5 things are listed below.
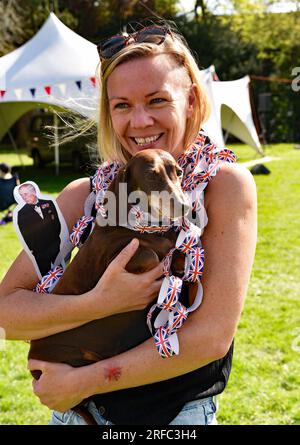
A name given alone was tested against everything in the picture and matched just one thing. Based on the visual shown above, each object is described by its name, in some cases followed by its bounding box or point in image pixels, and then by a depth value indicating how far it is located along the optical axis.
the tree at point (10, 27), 24.84
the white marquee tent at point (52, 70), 11.07
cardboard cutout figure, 1.66
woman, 1.43
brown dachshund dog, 1.48
